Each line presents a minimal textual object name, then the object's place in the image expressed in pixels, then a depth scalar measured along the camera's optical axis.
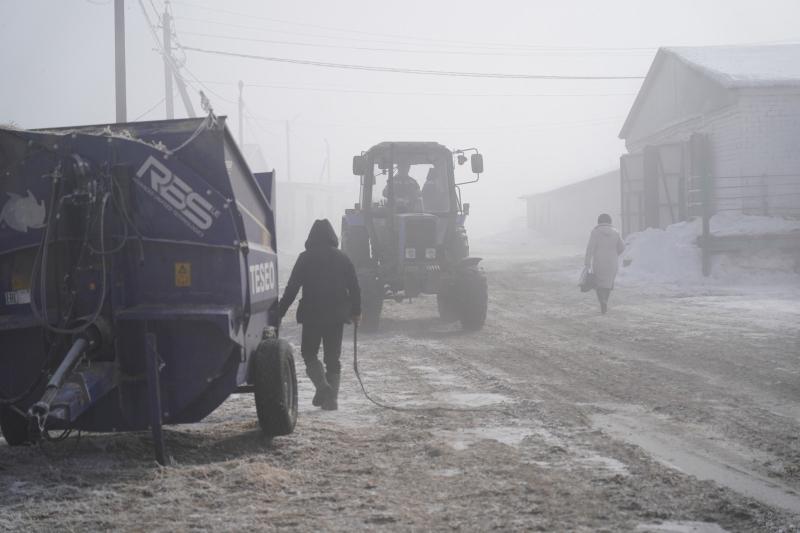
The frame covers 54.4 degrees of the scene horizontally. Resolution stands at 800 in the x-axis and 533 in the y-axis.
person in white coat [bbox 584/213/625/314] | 14.33
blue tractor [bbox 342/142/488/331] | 12.83
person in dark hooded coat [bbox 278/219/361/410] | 7.23
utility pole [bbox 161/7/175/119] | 27.39
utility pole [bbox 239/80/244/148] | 48.38
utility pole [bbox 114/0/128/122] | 20.77
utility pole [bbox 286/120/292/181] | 70.37
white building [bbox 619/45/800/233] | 23.81
